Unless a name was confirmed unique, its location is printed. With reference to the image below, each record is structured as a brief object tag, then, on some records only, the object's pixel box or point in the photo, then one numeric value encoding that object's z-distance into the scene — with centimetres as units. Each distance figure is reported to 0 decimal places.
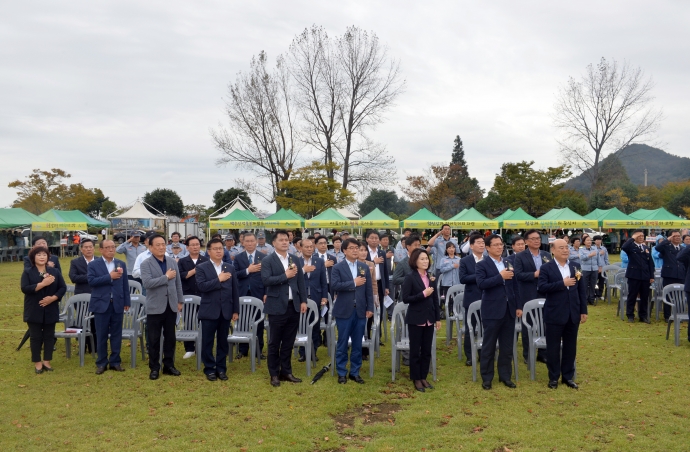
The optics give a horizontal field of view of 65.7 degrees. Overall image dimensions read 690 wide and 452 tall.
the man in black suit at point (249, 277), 773
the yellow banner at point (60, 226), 2619
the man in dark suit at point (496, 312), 611
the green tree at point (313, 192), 3238
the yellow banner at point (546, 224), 2525
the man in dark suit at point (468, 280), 725
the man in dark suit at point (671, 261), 950
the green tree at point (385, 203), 7569
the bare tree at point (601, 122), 3978
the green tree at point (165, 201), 6469
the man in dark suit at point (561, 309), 600
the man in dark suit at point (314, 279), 722
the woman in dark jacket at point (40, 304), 672
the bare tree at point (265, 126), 3650
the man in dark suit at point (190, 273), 762
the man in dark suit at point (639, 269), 983
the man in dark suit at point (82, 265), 729
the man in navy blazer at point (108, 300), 670
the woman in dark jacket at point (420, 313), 603
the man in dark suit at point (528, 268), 686
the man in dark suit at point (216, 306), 644
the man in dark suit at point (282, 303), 623
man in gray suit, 632
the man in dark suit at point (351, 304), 632
